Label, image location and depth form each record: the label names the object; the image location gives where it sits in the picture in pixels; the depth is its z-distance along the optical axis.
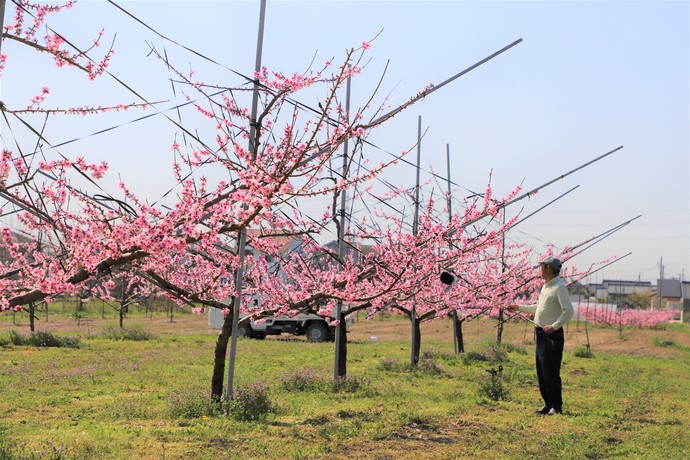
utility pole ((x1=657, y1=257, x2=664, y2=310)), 89.12
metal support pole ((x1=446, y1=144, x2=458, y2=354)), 17.64
